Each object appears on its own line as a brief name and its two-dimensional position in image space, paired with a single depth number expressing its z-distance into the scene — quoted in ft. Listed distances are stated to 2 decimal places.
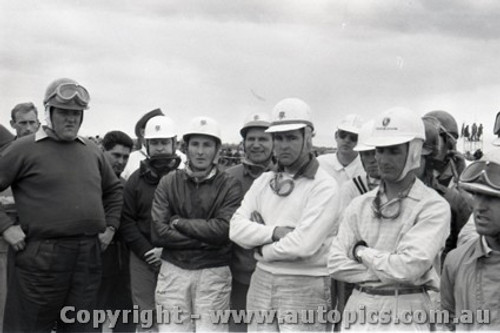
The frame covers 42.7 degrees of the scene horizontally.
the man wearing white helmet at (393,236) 12.33
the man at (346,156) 20.40
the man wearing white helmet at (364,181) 16.89
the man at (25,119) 24.08
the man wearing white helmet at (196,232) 16.97
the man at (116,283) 20.80
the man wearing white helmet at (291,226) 14.70
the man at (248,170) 17.88
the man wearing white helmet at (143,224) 19.42
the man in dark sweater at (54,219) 16.81
